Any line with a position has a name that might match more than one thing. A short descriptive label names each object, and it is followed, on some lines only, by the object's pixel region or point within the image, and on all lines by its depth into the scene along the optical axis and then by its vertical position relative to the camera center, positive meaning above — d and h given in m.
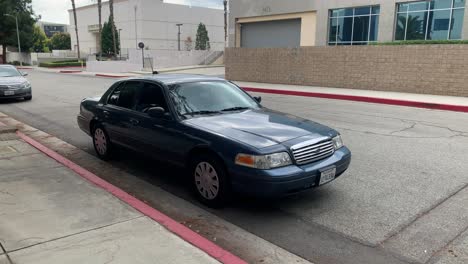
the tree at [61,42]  100.38 +2.51
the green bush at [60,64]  52.97 -1.54
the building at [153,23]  67.62 +5.16
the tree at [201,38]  69.62 +2.49
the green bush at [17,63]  67.02 -1.80
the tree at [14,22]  61.84 +4.58
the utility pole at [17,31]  61.33 +3.07
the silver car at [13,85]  15.48 -1.23
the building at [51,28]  160.80 +9.63
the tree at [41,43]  95.56 +2.28
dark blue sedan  4.41 -1.01
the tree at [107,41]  65.00 +1.81
